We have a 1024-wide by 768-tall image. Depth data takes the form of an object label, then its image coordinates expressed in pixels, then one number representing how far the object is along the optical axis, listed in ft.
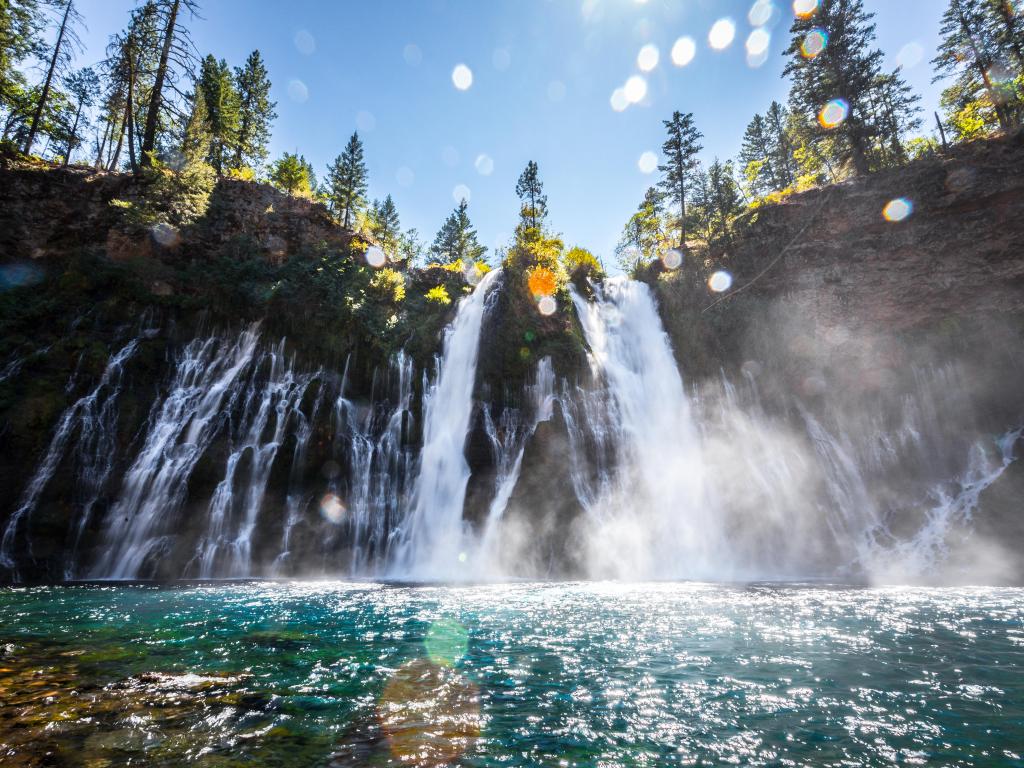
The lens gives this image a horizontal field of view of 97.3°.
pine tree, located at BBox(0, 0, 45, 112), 85.56
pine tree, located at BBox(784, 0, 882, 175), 90.68
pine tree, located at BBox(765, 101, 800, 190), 138.72
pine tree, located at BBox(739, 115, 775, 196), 144.25
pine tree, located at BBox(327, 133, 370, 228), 144.97
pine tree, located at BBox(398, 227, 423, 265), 171.15
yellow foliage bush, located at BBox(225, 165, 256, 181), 82.02
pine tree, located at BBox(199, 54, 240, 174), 109.50
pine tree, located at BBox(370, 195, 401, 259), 184.54
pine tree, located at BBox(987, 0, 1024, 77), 93.66
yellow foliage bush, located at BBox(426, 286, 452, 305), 77.15
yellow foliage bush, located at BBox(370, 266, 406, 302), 74.54
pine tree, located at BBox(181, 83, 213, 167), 88.63
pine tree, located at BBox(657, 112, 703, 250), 115.24
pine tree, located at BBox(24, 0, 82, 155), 82.17
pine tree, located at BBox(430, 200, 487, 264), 178.19
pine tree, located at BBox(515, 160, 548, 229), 136.67
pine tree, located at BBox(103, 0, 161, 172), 74.69
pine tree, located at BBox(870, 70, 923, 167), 96.53
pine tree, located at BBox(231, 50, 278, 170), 120.88
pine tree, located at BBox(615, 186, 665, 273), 138.21
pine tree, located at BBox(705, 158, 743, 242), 119.96
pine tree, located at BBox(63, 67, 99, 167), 105.38
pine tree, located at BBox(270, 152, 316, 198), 103.86
